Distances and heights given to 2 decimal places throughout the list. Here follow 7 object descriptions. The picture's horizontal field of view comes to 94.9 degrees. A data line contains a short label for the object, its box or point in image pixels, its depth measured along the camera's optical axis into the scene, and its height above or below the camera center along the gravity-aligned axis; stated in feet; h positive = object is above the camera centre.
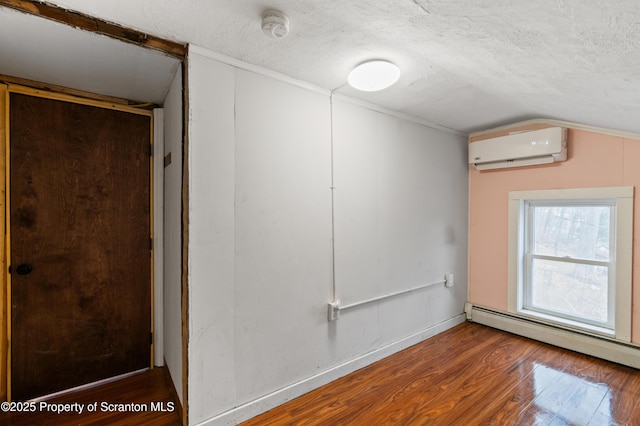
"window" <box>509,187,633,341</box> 8.54 -1.50
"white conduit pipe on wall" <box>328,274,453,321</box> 7.52 -2.57
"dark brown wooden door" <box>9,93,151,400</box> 6.66 -0.84
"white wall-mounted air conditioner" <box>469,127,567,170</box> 9.25 +2.12
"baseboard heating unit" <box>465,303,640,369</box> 8.32 -4.00
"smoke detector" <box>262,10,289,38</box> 4.45 +2.89
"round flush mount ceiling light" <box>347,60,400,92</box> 5.93 +2.87
